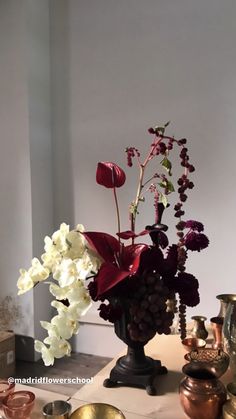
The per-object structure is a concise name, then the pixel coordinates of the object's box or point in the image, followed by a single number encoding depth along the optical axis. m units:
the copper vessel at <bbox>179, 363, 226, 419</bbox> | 0.89
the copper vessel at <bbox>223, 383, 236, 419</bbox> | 0.84
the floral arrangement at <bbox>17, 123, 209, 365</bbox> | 0.95
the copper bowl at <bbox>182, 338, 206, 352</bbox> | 1.30
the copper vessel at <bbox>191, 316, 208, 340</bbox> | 1.40
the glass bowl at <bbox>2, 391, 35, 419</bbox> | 0.94
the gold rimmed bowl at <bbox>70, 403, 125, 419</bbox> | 0.91
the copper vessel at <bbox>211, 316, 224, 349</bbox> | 1.30
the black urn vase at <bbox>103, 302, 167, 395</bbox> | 1.07
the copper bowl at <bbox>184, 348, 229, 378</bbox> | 0.99
